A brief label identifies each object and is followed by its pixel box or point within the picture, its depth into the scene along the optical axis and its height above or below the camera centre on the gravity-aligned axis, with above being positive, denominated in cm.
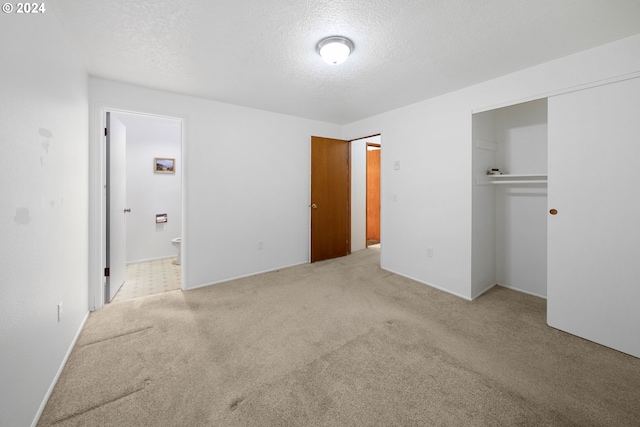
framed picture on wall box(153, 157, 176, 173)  478 +89
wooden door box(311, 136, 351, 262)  439 +24
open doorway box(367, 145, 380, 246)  611 +42
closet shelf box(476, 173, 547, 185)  289 +40
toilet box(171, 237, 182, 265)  451 -53
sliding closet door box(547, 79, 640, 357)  196 -3
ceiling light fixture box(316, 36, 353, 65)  200 +129
